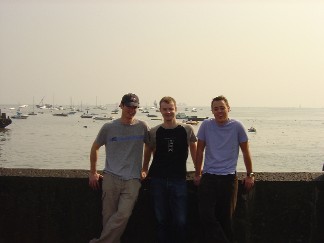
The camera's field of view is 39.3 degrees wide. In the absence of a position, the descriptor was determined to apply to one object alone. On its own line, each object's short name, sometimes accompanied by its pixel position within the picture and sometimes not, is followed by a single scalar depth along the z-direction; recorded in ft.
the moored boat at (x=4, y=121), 274.57
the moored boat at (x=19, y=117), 490.08
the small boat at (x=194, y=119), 409.28
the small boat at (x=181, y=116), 457.35
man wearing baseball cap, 15.37
